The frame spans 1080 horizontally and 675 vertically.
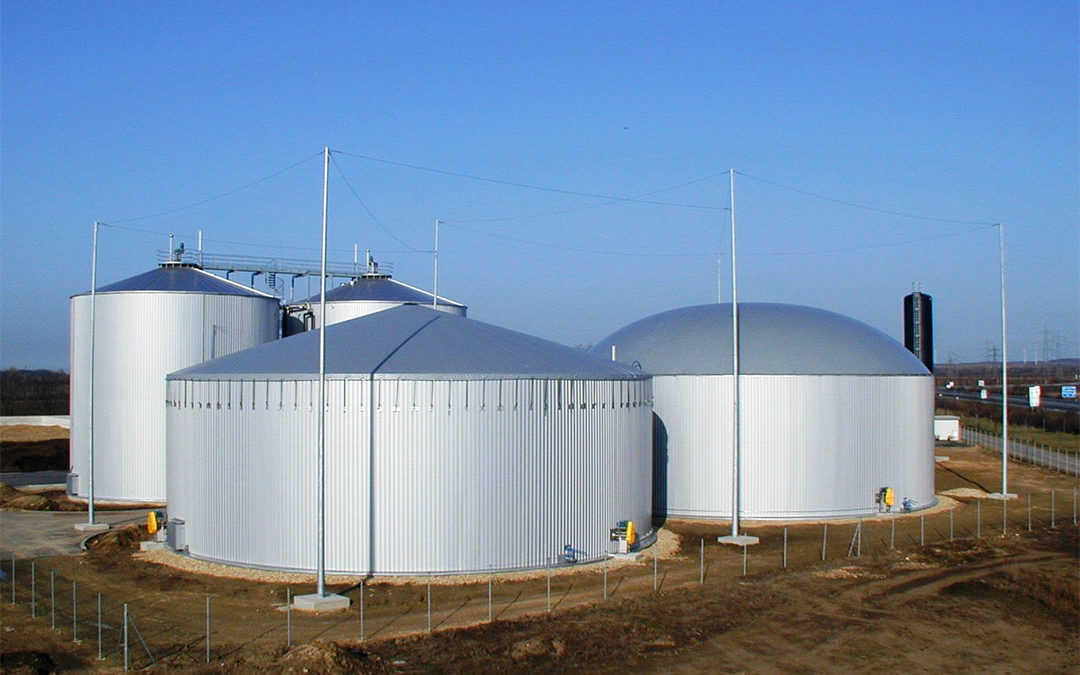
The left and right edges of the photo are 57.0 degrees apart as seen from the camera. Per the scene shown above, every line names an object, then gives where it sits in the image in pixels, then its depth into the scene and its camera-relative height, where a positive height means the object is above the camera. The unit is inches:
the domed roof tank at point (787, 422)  1648.6 -71.5
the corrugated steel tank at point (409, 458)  1147.9 -93.6
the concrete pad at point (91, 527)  1569.9 -234.4
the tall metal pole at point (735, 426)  1401.3 -65.2
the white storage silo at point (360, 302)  2250.2 +179.9
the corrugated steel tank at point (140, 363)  1927.9 +33.1
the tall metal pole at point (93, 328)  1546.4 +79.7
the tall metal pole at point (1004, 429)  1931.6 -96.3
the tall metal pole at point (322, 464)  1008.9 -85.2
